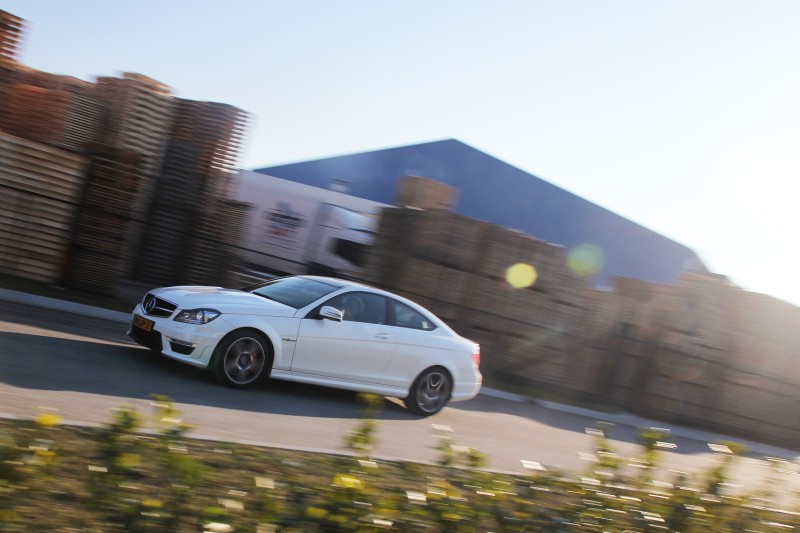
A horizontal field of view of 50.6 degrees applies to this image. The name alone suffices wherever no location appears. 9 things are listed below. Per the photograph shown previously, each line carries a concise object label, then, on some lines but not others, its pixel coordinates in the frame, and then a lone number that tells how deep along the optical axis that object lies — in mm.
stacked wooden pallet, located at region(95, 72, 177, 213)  15227
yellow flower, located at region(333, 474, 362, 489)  4016
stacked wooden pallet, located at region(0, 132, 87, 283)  13391
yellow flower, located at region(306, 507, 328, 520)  3889
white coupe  9523
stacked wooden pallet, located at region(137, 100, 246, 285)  15195
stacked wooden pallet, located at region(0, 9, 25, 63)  13945
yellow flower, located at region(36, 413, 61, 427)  3648
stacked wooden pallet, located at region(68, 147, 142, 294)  13875
